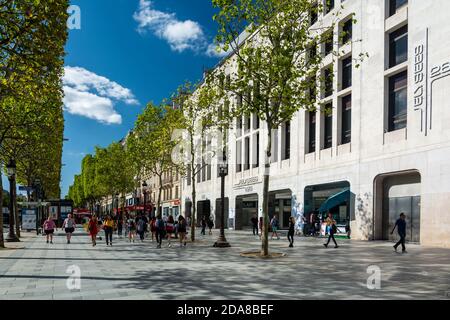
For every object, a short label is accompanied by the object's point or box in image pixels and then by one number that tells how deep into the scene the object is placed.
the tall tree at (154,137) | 31.82
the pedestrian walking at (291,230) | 22.38
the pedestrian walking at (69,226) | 25.48
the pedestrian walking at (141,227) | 26.96
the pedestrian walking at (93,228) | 23.26
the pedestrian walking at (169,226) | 23.08
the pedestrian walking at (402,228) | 19.25
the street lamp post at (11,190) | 25.02
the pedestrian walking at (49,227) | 24.85
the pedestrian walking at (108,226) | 24.36
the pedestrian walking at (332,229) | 21.65
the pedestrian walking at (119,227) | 34.09
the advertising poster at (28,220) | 37.25
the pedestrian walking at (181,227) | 22.89
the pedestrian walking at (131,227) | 27.37
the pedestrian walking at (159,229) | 22.86
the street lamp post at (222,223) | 22.53
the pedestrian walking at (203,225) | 36.09
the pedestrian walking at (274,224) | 29.99
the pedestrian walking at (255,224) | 34.72
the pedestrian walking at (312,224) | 31.22
